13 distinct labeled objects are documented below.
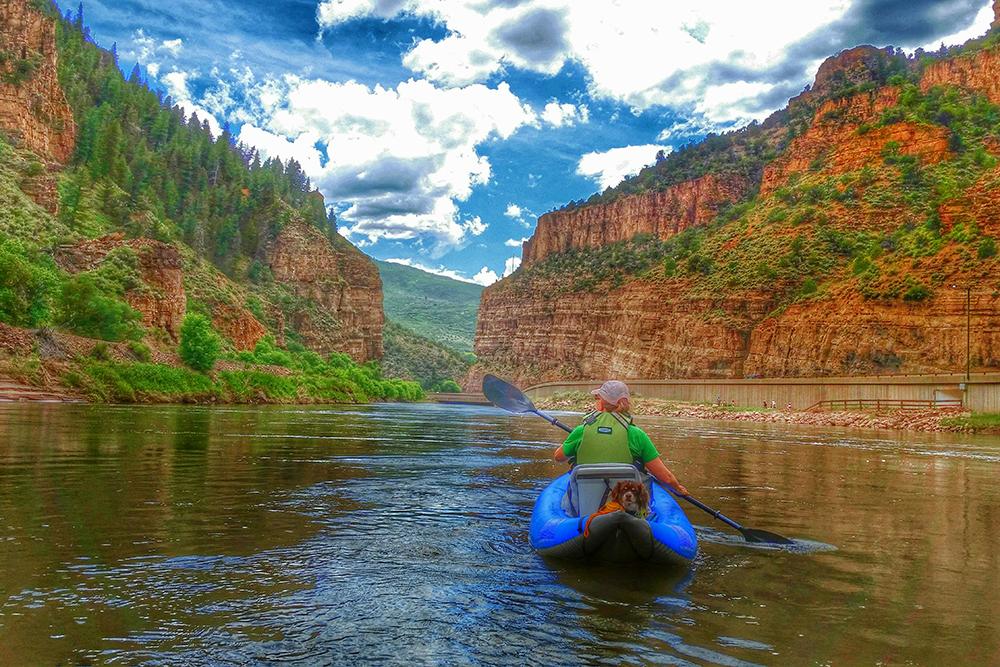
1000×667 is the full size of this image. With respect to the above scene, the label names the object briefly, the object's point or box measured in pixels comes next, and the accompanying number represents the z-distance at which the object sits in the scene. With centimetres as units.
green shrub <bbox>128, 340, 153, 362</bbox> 4375
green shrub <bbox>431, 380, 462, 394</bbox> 15838
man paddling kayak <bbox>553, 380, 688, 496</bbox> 742
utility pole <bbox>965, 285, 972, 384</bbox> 4828
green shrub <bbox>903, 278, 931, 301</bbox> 5475
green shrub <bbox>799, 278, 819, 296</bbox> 6769
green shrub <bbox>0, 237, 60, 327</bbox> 3622
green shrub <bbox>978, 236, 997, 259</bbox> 5288
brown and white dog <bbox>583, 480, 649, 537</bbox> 663
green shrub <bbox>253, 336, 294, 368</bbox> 6874
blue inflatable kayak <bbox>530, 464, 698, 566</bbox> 655
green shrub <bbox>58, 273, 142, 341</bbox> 4216
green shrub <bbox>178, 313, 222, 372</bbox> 4922
